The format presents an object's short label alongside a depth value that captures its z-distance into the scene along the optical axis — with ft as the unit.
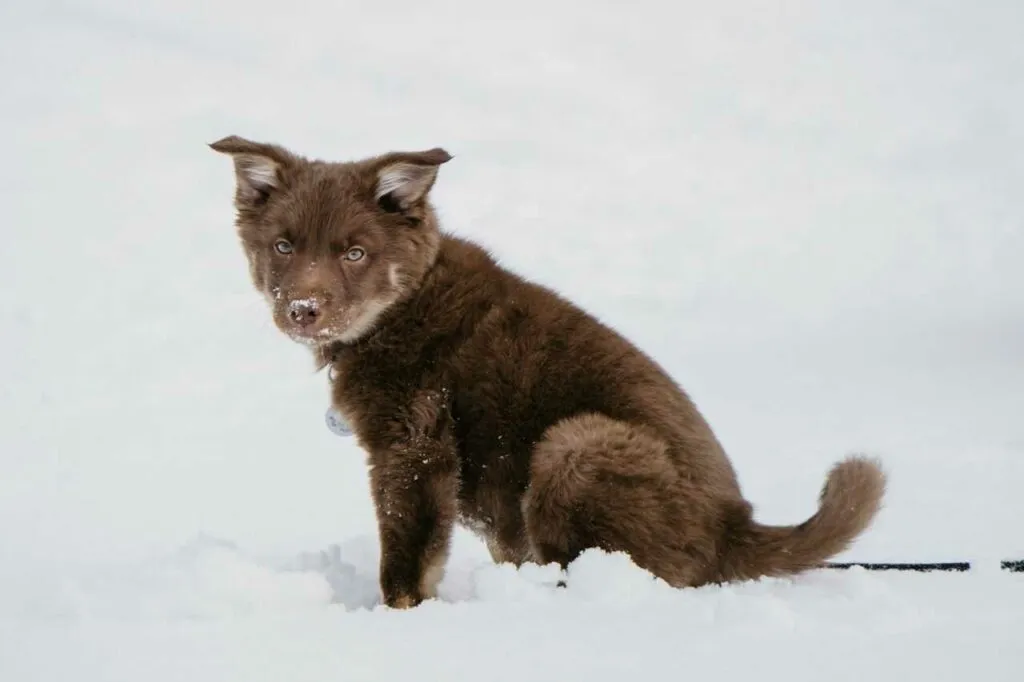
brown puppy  30.45
